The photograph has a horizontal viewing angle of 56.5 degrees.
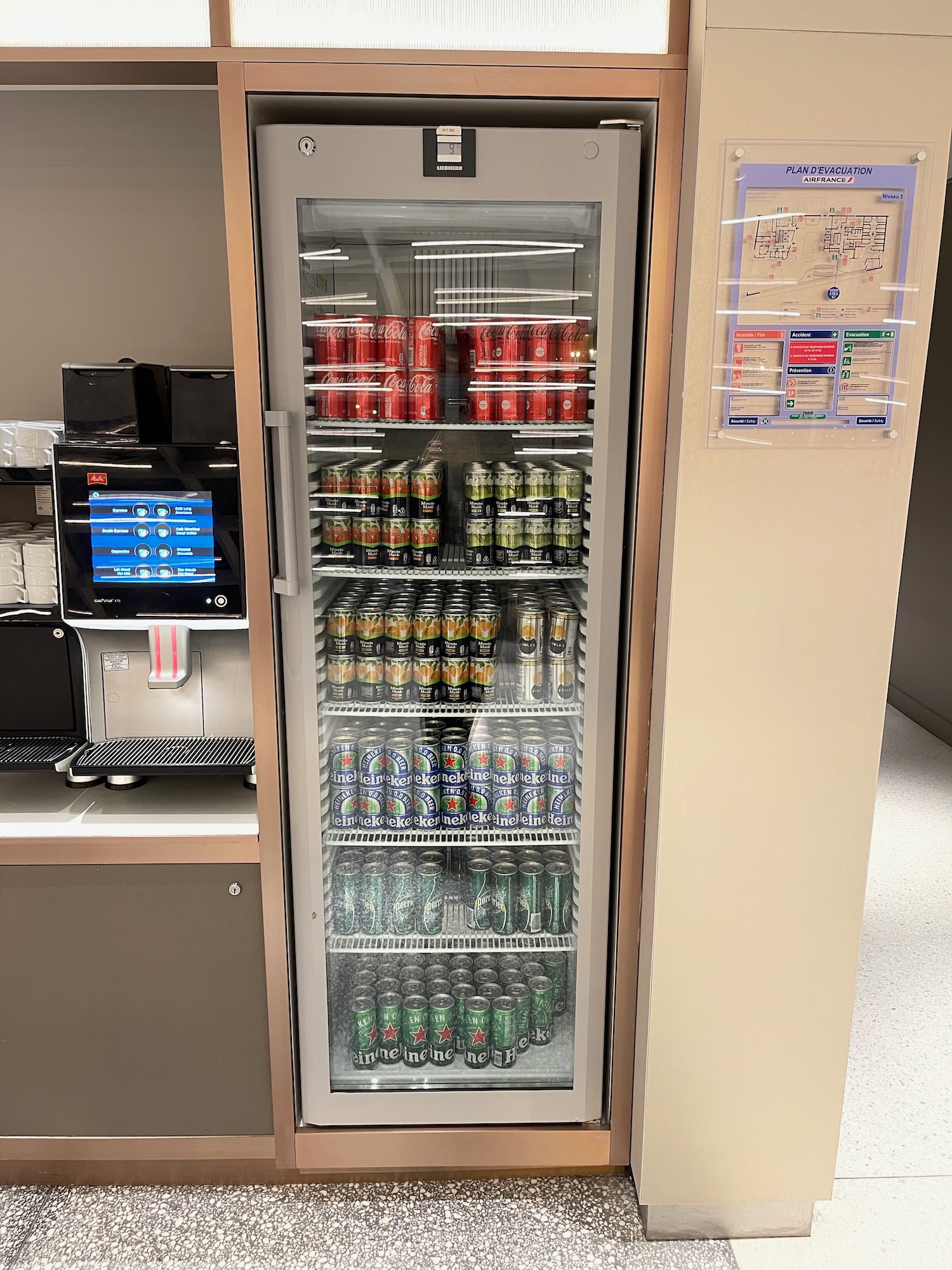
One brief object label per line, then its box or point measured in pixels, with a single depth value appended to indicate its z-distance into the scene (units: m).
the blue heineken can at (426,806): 2.10
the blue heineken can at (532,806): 2.12
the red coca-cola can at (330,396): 1.87
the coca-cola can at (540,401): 1.90
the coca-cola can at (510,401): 1.91
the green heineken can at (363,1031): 2.13
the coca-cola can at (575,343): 1.85
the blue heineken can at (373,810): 2.09
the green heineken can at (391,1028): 2.16
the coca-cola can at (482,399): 1.91
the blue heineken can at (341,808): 2.10
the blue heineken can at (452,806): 2.12
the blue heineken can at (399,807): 2.10
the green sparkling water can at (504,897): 2.14
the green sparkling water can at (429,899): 2.14
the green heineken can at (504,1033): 2.12
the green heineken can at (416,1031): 2.12
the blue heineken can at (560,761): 2.09
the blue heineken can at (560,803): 2.10
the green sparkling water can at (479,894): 2.14
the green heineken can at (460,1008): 2.15
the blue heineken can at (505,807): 2.10
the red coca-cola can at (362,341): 1.87
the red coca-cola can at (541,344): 1.89
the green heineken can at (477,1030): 2.12
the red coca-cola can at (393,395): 1.90
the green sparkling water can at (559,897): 2.14
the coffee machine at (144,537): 1.89
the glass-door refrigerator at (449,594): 1.71
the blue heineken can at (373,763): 2.07
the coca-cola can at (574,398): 1.89
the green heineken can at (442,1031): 2.14
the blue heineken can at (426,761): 2.08
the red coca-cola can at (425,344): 1.88
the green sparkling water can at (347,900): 2.14
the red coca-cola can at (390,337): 1.88
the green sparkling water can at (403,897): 2.16
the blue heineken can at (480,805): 2.12
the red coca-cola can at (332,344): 1.85
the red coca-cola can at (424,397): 1.90
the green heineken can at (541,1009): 2.17
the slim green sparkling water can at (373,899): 2.14
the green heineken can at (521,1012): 2.15
